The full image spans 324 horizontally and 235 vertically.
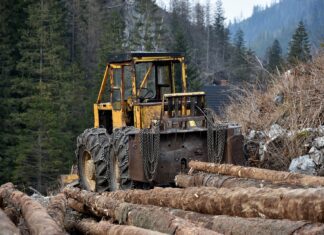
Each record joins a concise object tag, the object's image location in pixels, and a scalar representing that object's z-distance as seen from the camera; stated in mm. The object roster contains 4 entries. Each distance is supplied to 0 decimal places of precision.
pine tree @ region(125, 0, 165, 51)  52500
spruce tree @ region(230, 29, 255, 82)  69188
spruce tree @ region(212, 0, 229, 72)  94000
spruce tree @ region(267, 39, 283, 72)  72650
